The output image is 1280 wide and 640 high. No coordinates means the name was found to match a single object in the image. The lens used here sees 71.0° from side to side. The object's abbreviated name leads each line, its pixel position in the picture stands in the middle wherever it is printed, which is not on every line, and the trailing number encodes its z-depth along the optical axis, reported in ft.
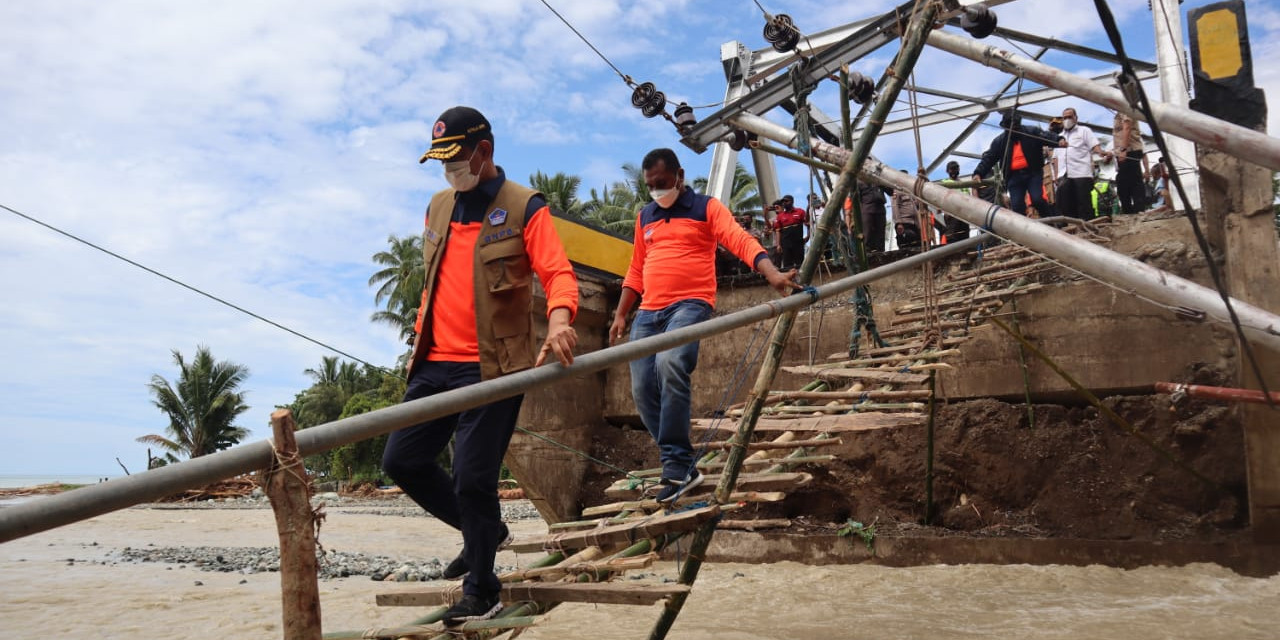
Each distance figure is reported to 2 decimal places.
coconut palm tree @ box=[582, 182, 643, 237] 88.58
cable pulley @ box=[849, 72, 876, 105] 22.66
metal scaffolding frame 27.73
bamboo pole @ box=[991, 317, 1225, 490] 18.65
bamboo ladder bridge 6.06
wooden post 5.96
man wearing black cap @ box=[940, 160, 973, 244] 29.26
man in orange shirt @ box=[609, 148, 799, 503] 13.42
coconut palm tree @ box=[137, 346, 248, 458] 103.65
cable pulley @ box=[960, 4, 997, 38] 19.16
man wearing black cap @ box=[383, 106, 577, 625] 9.50
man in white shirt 27.30
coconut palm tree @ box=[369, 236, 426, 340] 100.07
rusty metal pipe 15.29
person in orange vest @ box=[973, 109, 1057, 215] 28.45
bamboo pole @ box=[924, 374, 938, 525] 21.11
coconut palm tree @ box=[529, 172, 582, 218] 94.99
